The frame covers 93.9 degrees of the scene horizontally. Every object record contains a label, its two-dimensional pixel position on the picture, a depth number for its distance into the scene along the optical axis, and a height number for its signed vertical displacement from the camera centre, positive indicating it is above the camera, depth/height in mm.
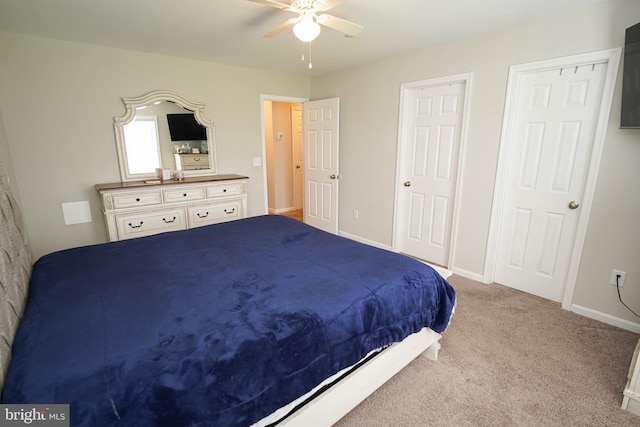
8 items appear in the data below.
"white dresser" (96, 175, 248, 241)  2994 -610
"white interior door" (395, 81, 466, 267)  3152 -213
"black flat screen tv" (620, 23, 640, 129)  1962 +452
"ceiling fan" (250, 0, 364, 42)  1756 +806
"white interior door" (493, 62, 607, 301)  2387 -206
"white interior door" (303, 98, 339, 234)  4262 -207
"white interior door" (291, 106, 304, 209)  5800 -119
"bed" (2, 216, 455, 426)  982 -718
